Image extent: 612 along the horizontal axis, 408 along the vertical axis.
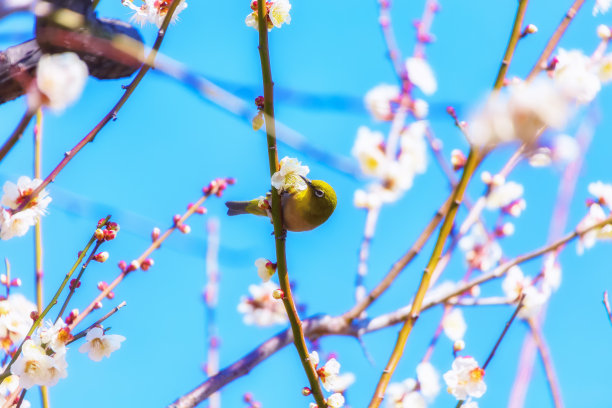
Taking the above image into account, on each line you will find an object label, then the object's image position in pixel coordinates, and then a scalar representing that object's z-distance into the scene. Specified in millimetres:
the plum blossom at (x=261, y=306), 8414
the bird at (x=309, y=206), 6223
